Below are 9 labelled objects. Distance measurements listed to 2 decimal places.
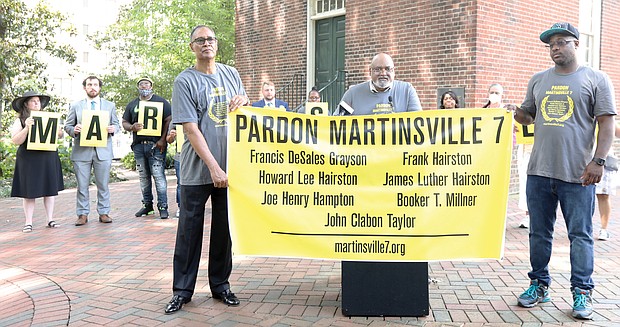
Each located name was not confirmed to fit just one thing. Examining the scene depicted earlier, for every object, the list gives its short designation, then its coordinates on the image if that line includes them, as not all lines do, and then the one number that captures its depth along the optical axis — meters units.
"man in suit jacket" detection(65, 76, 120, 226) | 8.06
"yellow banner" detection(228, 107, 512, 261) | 3.97
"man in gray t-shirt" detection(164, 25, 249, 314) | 4.21
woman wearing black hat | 7.64
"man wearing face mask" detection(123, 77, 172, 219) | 8.55
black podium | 4.13
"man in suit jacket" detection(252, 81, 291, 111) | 8.80
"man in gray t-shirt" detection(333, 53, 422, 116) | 4.29
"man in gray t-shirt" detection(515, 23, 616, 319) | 4.08
